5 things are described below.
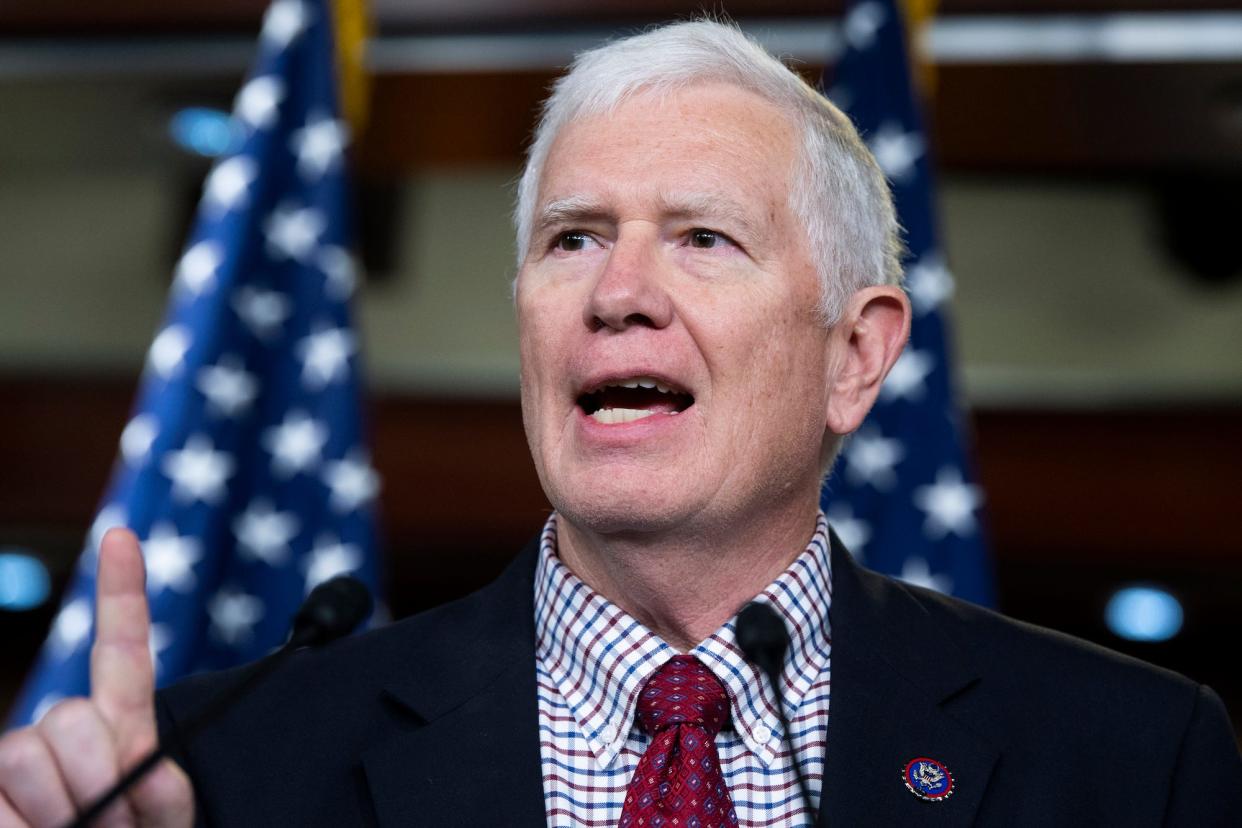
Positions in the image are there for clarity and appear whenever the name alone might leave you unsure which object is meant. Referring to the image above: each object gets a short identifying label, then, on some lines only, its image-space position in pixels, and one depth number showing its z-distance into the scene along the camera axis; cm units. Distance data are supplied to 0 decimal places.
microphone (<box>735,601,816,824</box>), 233
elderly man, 240
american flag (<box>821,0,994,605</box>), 285
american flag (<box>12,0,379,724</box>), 275
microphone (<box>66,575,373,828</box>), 229
